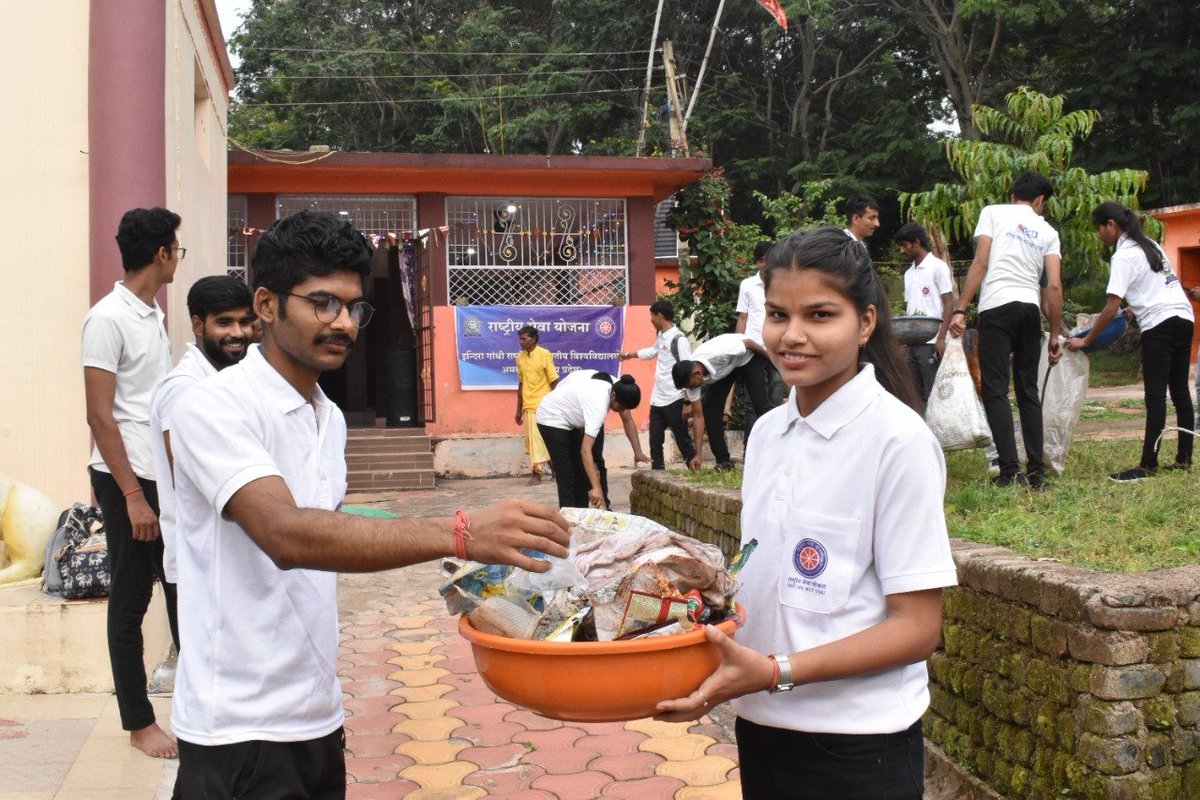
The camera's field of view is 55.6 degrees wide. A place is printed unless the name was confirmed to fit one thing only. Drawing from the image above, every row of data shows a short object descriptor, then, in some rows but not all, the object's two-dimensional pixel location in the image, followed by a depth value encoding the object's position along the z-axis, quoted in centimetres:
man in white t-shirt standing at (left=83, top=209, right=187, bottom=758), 393
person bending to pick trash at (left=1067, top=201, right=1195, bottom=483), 618
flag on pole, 1911
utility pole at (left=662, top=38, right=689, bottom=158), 1827
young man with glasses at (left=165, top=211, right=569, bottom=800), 170
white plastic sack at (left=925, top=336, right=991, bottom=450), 609
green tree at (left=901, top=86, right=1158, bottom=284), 1569
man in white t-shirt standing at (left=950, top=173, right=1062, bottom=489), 575
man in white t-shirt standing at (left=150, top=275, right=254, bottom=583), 348
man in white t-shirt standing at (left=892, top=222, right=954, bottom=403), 692
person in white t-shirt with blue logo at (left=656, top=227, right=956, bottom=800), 177
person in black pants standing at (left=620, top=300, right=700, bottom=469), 948
